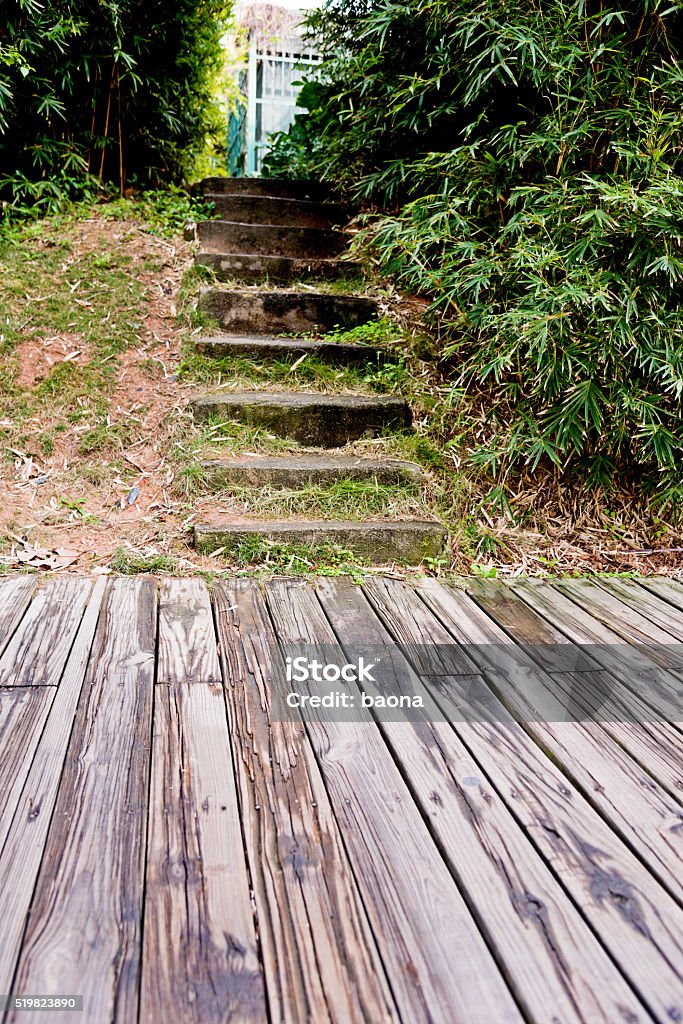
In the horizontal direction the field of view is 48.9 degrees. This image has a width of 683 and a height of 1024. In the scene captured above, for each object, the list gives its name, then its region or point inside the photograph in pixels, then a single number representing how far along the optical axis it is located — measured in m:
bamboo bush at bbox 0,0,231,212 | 3.70
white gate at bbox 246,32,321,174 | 6.70
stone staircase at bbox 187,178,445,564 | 2.37
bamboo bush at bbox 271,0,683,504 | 2.43
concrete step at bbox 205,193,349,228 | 3.94
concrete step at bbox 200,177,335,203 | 4.14
